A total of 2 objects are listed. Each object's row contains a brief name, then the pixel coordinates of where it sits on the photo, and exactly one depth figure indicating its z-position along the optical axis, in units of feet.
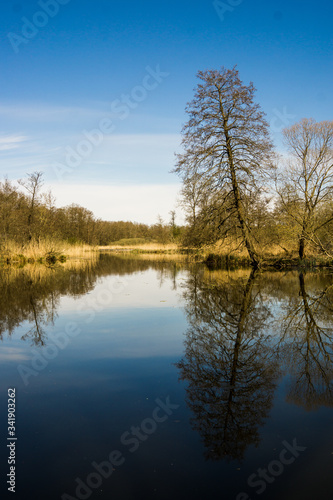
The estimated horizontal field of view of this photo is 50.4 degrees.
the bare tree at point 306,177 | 77.10
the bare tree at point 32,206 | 107.96
